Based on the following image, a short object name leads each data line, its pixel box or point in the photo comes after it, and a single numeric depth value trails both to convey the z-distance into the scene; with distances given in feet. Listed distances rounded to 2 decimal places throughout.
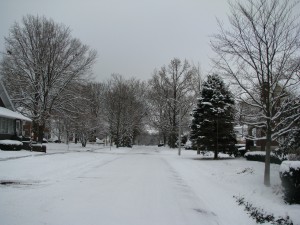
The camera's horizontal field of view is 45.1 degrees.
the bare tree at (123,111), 225.54
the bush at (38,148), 117.50
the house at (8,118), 121.49
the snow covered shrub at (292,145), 50.83
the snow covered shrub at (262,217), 27.81
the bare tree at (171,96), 215.72
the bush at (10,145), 107.84
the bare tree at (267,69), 44.57
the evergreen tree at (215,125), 106.93
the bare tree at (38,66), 131.95
